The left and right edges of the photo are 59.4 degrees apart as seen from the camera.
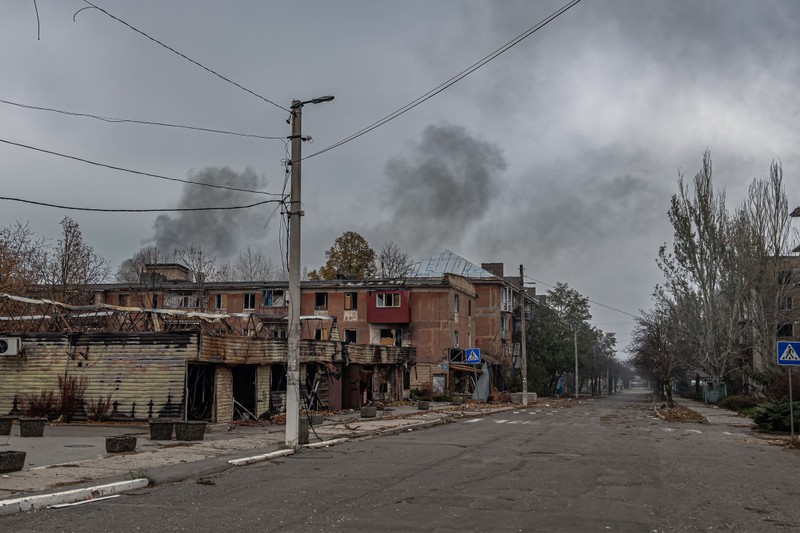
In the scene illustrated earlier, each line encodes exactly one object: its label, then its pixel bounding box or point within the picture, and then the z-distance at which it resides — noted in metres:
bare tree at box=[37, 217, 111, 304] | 46.62
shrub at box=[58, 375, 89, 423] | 25.36
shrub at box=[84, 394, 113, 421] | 25.08
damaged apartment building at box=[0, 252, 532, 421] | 25.12
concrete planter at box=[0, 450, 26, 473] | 12.19
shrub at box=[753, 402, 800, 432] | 24.22
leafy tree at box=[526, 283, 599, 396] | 76.50
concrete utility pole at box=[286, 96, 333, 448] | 17.98
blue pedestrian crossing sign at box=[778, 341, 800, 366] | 19.89
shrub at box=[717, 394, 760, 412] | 40.85
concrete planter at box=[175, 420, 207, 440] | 18.86
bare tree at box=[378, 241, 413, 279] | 76.25
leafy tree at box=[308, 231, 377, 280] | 73.81
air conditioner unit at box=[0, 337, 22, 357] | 25.61
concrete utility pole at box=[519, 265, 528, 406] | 48.03
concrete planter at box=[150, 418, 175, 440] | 18.77
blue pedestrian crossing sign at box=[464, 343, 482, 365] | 36.00
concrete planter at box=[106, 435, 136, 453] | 15.88
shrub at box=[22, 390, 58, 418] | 25.50
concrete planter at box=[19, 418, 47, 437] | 18.98
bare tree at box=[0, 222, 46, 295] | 43.22
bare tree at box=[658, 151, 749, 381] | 51.22
